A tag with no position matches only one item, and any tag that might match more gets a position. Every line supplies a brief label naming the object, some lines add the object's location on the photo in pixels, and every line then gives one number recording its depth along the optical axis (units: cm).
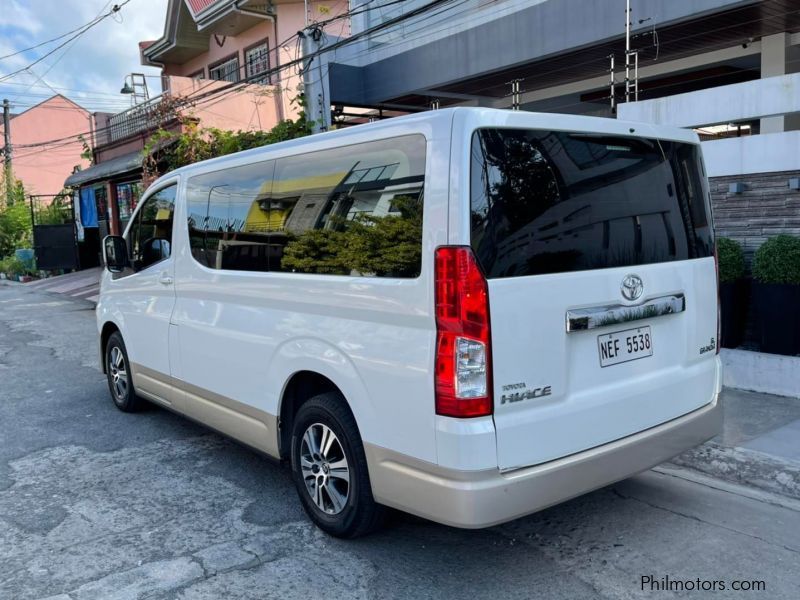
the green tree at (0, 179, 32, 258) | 2809
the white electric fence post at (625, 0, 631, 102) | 762
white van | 287
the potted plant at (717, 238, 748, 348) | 640
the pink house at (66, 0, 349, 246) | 1659
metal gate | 2212
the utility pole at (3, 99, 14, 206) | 3020
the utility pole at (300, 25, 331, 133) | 1294
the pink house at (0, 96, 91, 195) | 3853
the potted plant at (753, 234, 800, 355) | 591
